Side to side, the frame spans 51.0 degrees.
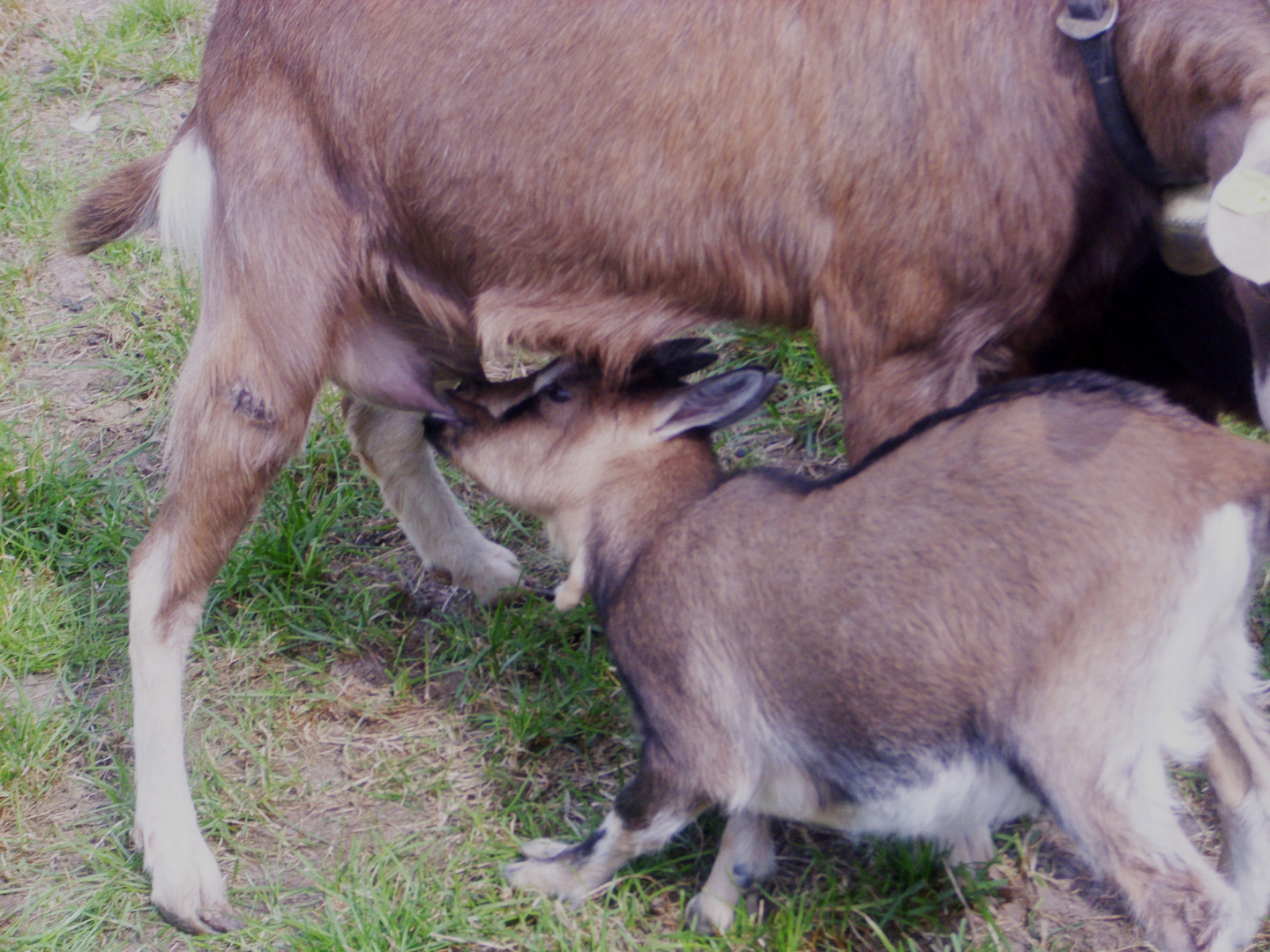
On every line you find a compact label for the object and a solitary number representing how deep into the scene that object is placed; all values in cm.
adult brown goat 240
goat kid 204
